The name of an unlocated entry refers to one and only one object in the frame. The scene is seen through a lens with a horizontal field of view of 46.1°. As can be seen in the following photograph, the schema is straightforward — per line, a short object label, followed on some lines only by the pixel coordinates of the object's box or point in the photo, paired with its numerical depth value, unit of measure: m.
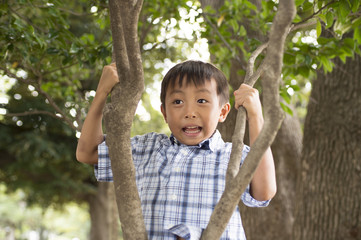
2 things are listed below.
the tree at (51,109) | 2.80
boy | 1.52
